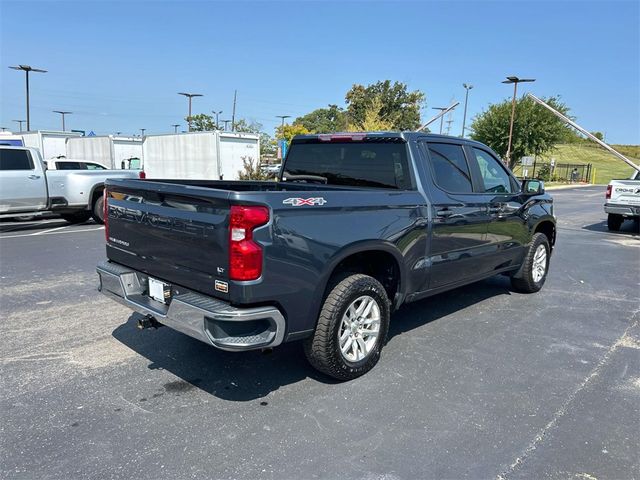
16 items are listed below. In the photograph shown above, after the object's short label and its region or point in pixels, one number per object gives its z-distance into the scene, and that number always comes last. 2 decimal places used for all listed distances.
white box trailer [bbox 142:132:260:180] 20.45
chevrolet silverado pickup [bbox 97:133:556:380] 3.15
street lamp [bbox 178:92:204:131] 42.03
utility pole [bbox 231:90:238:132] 48.47
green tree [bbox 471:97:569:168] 42.50
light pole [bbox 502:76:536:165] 31.54
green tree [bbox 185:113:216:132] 65.88
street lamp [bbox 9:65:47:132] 30.34
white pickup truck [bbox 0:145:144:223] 11.20
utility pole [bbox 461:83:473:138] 41.47
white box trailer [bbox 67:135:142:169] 27.03
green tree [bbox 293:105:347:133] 103.98
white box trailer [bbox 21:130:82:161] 27.39
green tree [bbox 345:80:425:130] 57.06
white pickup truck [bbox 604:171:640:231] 12.43
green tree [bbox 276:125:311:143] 54.97
